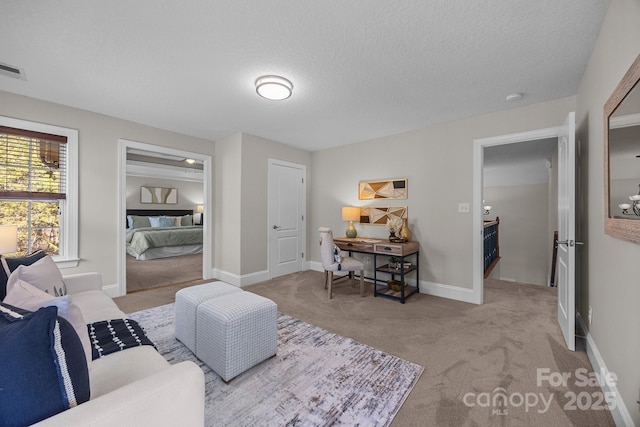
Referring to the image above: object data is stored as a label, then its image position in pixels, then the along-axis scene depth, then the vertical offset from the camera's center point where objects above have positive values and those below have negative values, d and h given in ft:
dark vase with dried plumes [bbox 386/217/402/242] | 12.44 -0.58
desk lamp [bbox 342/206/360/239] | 13.92 -0.14
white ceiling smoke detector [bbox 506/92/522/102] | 8.90 +4.01
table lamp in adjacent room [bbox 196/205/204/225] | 28.67 +0.56
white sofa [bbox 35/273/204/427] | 2.50 -2.07
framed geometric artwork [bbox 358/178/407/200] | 13.10 +1.27
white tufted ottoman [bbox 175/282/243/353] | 6.87 -2.43
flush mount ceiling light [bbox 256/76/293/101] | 7.94 +3.89
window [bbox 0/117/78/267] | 9.34 +1.06
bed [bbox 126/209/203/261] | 20.03 -1.64
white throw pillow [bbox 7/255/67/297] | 5.47 -1.34
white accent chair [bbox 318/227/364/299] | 11.67 -2.16
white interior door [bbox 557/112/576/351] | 7.00 -0.55
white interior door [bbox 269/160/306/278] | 14.90 -0.19
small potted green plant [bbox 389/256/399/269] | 12.21 -2.26
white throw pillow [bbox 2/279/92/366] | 3.23 -1.23
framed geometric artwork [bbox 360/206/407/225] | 13.11 +0.04
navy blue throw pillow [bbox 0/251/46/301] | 5.47 -1.17
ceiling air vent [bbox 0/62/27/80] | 7.47 +4.16
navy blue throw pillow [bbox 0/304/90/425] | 2.20 -1.36
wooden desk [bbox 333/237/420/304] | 11.16 -1.69
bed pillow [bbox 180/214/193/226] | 26.25 -0.59
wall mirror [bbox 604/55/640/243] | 4.12 +0.96
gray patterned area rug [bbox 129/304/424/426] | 4.89 -3.72
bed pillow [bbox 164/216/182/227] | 25.27 -0.65
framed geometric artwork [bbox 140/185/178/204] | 25.49 +1.94
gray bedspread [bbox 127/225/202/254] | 19.86 -1.81
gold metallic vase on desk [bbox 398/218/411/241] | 12.32 -0.90
